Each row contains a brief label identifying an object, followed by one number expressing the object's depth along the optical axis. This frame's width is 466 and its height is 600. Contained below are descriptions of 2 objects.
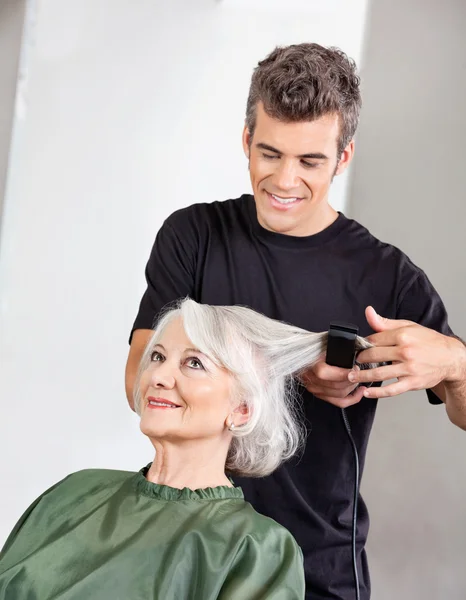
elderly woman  1.65
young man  1.97
